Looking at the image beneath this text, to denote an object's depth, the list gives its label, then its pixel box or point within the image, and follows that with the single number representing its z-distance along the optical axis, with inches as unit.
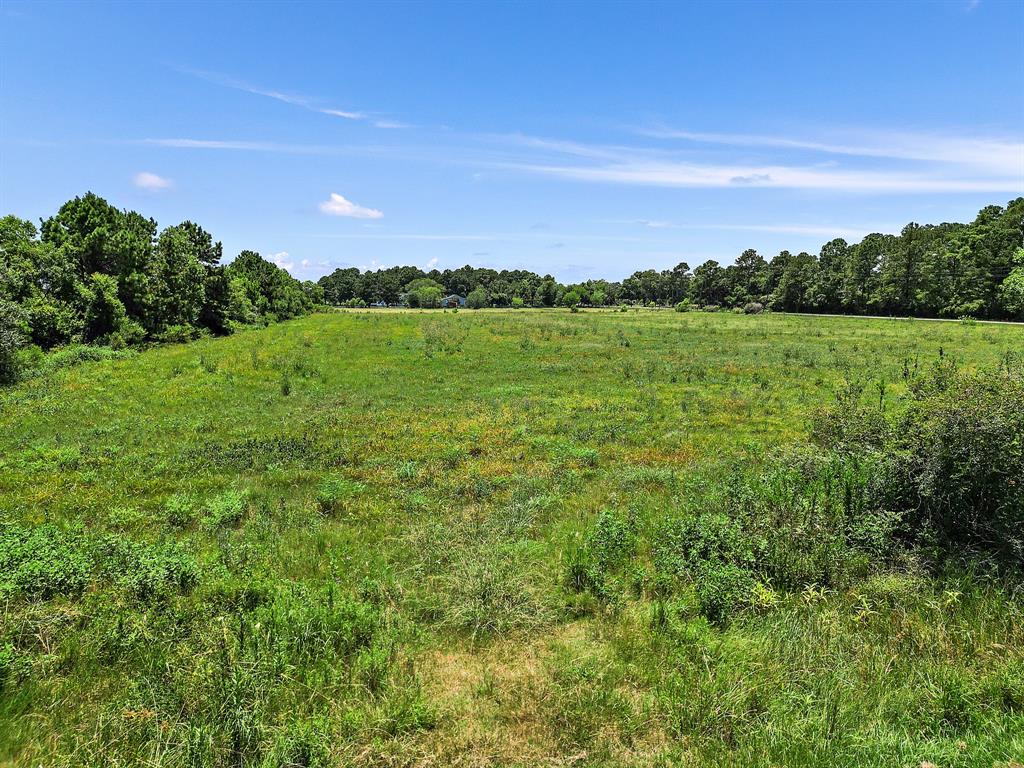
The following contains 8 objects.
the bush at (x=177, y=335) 1373.0
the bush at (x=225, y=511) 324.5
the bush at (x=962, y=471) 248.7
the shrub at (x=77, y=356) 915.4
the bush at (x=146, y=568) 228.5
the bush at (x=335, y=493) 359.9
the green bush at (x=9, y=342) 756.0
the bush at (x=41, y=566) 221.8
